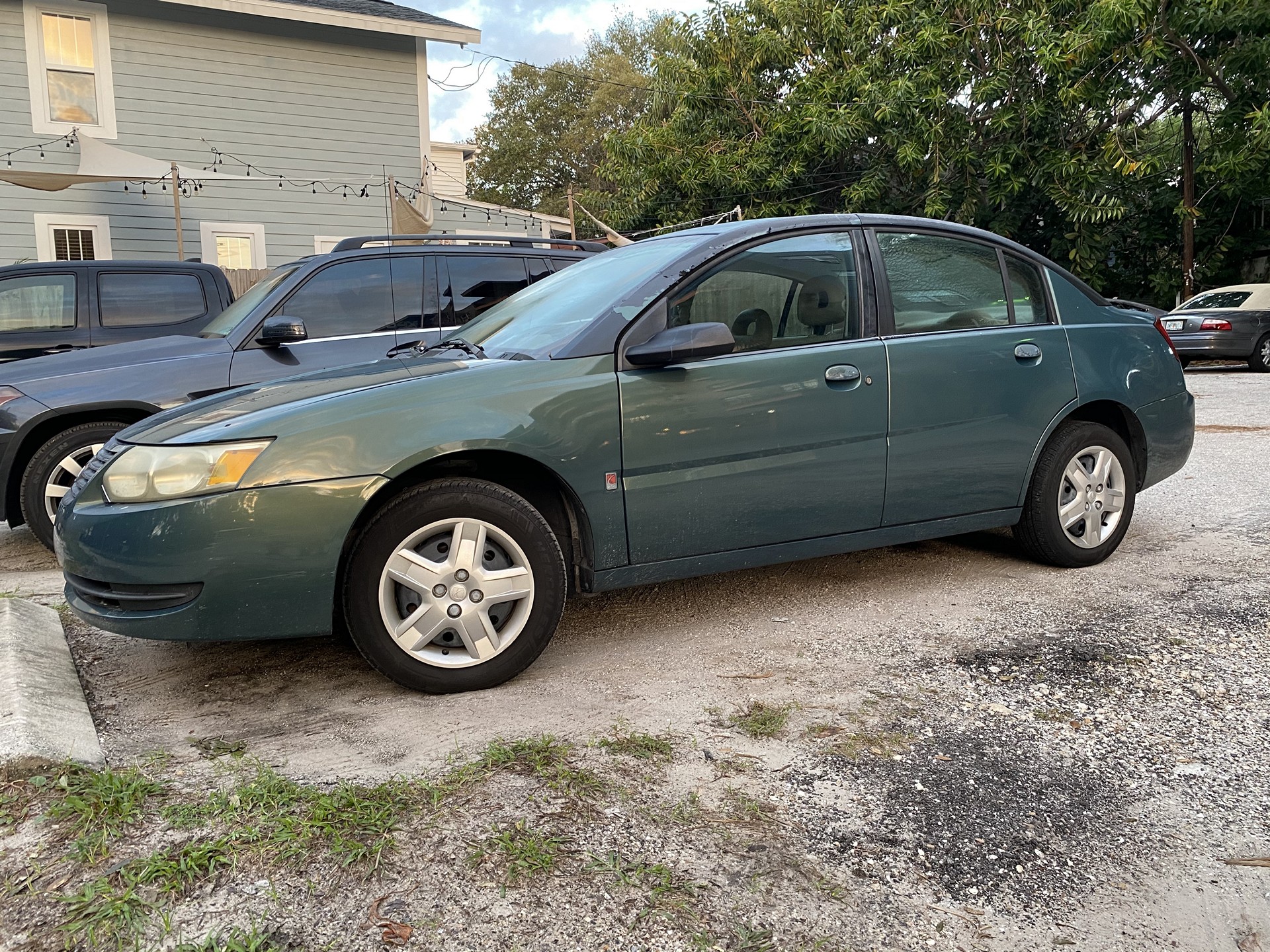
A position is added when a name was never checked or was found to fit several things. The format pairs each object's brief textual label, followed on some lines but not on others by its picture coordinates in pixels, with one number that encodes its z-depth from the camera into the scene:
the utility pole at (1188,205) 19.22
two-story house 14.39
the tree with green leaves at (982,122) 17.97
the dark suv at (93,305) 7.54
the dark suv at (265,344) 5.65
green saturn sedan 3.20
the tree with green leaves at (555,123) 42.19
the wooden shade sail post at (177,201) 13.31
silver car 15.73
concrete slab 2.76
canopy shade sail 13.23
